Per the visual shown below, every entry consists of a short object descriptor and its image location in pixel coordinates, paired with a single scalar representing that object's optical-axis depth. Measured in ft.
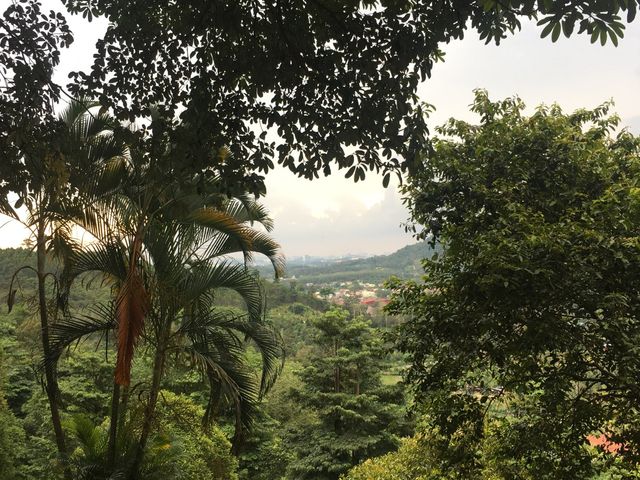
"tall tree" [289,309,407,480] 42.14
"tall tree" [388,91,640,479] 11.62
